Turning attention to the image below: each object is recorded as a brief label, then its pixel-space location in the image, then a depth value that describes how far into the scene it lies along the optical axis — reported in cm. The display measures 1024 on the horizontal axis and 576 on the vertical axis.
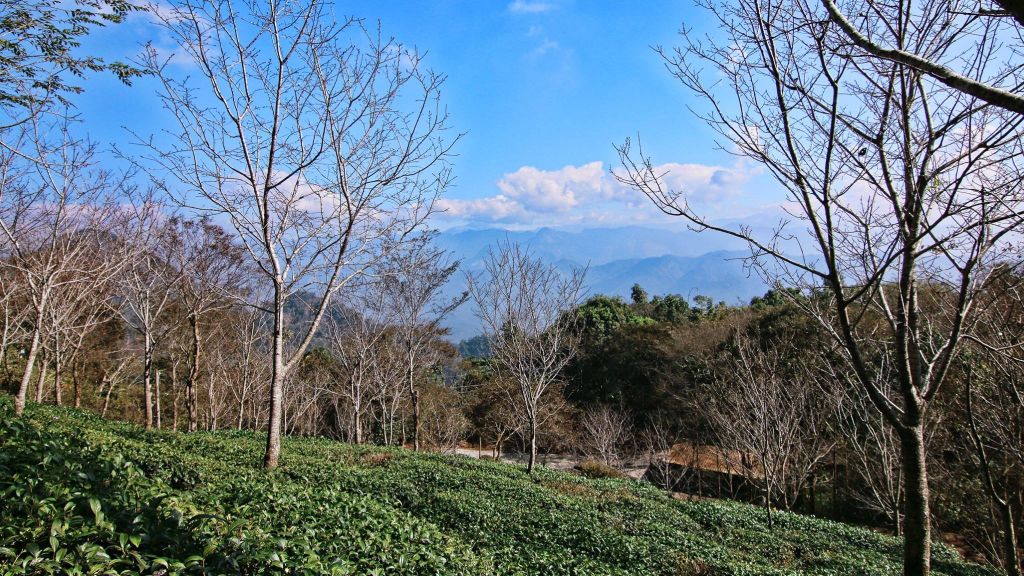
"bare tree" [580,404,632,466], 2217
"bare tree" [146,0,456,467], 737
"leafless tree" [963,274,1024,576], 794
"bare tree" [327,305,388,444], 1886
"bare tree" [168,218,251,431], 1426
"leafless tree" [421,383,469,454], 2564
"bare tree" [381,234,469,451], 1750
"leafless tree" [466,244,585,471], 1376
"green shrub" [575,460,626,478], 1741
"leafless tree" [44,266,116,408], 1293
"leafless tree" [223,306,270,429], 1962
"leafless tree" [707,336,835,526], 1260
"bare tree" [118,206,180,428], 1234
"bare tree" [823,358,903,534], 1192
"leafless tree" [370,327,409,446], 2038
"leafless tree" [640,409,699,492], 2058
